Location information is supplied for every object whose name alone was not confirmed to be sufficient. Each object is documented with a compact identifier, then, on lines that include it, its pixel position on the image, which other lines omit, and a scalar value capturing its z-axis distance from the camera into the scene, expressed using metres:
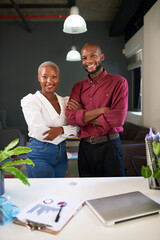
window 6.21
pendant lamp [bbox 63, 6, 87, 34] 3.50
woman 1.75
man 1.91
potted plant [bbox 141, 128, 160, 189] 1.27
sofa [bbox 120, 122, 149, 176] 3.36
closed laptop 0.97
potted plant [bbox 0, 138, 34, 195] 1.07
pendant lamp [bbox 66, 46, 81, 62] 6.01
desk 0.89
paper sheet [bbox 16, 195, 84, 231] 0.98
